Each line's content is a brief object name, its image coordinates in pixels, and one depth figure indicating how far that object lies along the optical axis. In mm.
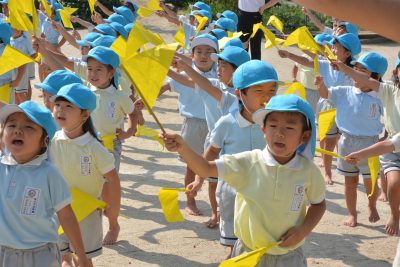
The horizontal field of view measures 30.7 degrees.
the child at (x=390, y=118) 6500
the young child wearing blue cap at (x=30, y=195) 3998
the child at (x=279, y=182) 3949
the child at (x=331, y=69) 8172
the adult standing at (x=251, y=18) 12445
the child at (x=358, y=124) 7117
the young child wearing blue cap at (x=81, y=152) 5117
